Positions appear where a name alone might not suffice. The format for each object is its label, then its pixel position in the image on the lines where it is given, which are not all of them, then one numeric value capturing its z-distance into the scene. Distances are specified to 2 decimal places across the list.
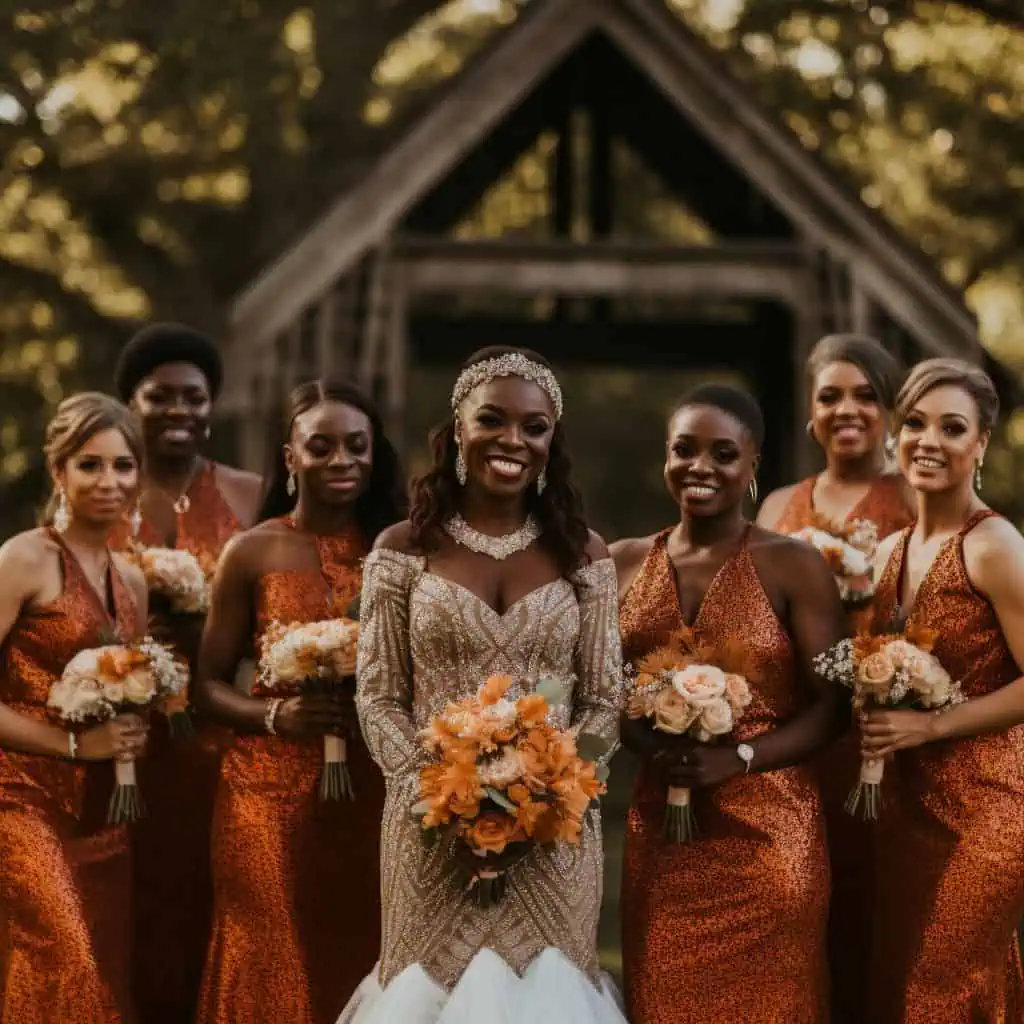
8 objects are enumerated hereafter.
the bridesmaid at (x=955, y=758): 6.54
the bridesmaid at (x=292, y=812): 7.05
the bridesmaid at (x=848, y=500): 7.46
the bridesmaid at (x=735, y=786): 6.44
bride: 5.80
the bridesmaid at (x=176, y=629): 7.92
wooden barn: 12.02
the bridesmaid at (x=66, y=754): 6.74
